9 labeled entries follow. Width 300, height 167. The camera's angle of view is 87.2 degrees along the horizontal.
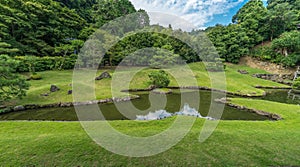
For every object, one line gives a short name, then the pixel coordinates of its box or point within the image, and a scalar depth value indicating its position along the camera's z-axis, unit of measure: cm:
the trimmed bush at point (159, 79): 2137
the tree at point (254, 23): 4178
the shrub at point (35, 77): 2045
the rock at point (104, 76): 2209
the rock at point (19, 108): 1317
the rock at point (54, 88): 1652
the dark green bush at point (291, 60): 3316
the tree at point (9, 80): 1207
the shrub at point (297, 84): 1915
